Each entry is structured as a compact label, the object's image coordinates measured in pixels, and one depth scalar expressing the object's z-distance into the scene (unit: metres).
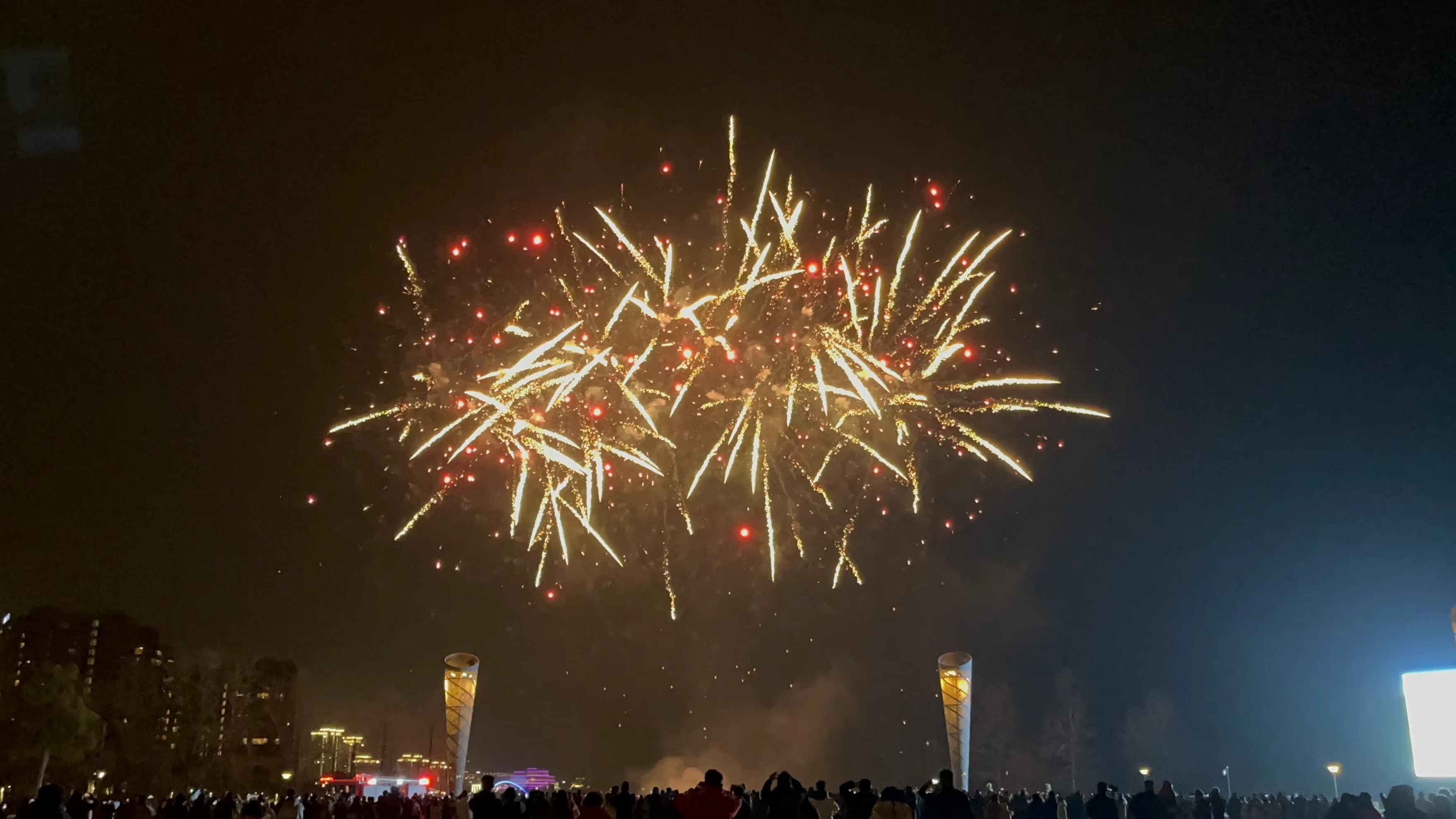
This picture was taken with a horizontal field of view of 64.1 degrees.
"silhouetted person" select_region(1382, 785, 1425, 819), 11.10
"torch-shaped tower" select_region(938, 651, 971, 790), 30.59
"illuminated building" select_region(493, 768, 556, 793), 58.74
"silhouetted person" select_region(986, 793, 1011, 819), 16.73
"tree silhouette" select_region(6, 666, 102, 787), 45.41
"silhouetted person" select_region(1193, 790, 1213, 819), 21.47
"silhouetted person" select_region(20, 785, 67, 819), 11.83
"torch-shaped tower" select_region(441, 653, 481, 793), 34.78
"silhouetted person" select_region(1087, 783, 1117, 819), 16.19
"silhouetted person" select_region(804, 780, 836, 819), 21.59
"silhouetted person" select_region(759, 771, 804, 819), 12.02
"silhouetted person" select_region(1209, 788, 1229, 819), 20.88
